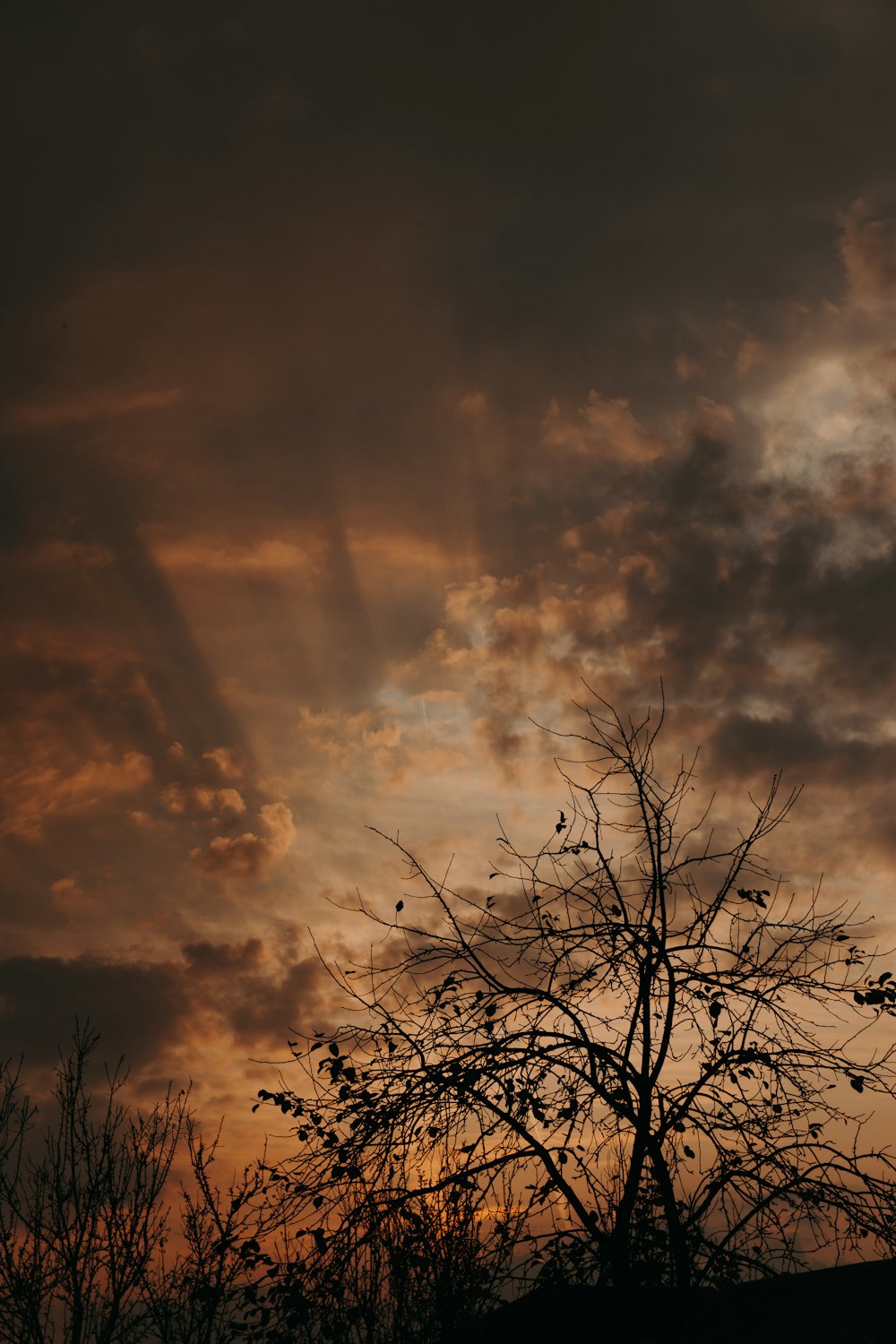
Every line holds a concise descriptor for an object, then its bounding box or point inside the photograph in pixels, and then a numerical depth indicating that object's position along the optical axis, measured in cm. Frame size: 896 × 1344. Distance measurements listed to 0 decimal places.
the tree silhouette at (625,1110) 1016
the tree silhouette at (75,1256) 2083
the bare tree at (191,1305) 2017
